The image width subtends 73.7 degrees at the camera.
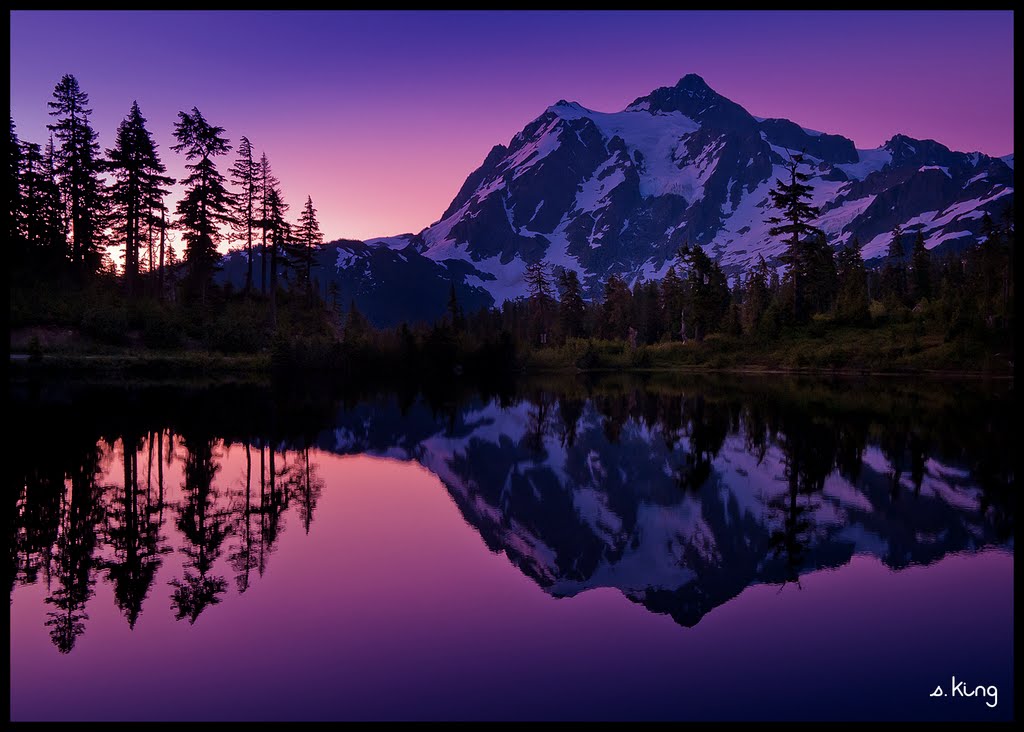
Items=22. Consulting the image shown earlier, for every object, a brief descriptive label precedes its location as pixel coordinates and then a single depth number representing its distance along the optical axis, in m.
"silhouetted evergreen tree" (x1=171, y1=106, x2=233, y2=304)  65.00
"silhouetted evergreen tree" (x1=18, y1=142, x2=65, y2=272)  58.91
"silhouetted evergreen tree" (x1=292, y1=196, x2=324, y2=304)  79.69
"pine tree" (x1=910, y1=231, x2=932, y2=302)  106.19
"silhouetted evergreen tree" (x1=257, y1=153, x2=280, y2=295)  70.56
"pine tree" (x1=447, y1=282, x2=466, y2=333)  96.40
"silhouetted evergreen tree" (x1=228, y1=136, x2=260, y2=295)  69.69
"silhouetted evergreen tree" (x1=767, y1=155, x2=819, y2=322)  66.56
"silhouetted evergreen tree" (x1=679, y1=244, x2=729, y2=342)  81.81
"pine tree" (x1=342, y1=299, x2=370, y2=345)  66.88
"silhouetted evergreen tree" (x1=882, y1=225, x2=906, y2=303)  118.23
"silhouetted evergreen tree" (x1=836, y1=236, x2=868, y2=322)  62.28
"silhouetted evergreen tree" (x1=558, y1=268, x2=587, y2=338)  114.69
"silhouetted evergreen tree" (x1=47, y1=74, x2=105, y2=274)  62.53
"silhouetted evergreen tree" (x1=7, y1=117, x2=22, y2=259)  53.70
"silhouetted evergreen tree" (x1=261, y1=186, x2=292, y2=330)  70.62
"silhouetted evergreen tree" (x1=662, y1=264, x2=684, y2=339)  100.53
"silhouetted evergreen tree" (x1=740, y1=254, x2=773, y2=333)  101.41
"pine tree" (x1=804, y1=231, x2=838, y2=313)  95.50
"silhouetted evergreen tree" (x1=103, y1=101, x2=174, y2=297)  61.91
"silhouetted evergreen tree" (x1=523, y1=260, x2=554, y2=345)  118.12
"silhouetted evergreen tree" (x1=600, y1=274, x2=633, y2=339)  115.31
